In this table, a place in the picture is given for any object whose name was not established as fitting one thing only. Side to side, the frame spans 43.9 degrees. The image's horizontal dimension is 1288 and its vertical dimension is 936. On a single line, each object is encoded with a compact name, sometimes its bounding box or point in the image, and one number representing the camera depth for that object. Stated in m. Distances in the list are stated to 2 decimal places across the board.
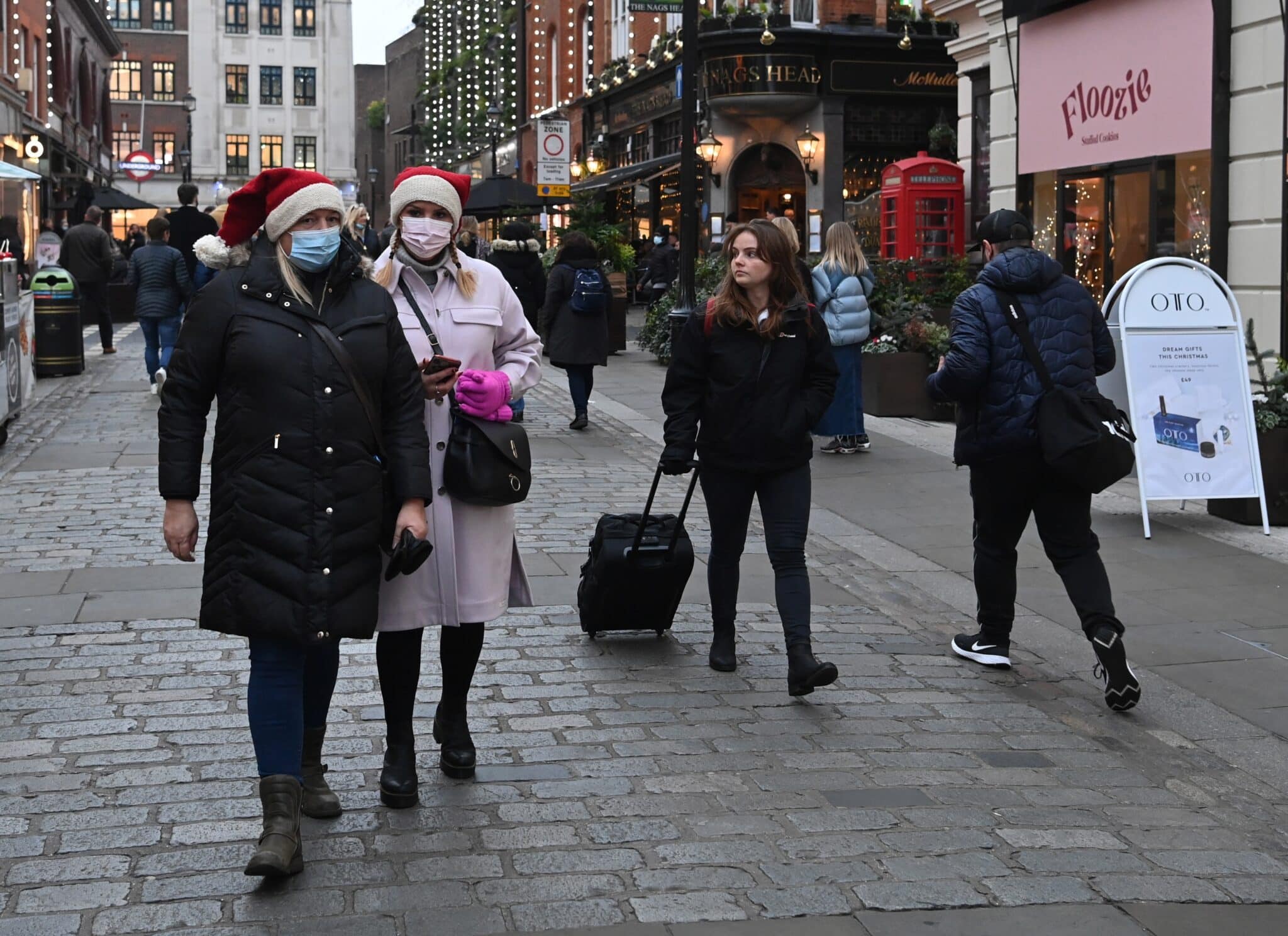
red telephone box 20.94
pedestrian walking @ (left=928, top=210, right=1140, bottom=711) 6.34
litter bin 18.41
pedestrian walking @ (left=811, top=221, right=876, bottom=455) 12.26
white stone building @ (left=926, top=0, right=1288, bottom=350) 12.51
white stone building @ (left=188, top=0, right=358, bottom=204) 81.69
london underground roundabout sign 46.59
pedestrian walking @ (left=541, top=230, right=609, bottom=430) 14.24
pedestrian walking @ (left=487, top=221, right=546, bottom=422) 15.41
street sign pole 17.86
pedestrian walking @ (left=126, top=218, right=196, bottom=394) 16.70
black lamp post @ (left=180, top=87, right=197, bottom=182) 56.00
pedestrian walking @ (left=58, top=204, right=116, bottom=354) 21.91
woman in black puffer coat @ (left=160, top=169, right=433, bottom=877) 4.20
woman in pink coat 4.79
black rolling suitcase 6.74
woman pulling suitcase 6.21
